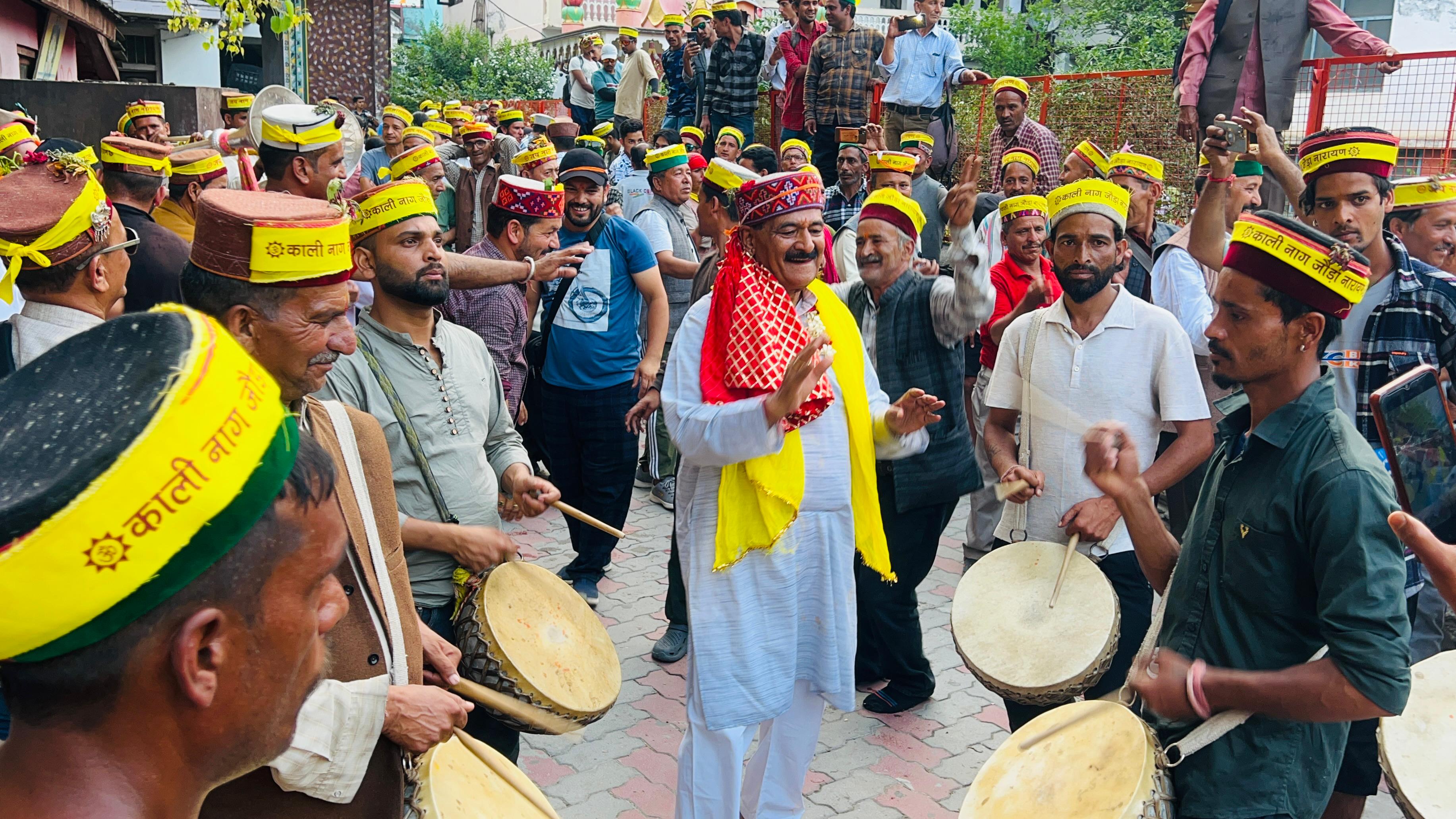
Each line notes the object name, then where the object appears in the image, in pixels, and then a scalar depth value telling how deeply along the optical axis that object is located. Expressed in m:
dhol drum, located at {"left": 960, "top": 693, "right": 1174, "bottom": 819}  2.50
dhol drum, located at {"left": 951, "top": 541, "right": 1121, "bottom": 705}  3.36
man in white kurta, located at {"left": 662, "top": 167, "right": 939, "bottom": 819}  3.52
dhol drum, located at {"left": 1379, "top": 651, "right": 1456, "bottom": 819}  2.44
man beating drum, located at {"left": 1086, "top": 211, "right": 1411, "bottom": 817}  2.24
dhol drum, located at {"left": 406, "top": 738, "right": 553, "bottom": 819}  2.38
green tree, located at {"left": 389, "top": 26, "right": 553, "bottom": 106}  32.06
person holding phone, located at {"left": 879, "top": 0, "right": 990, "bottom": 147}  11.12
